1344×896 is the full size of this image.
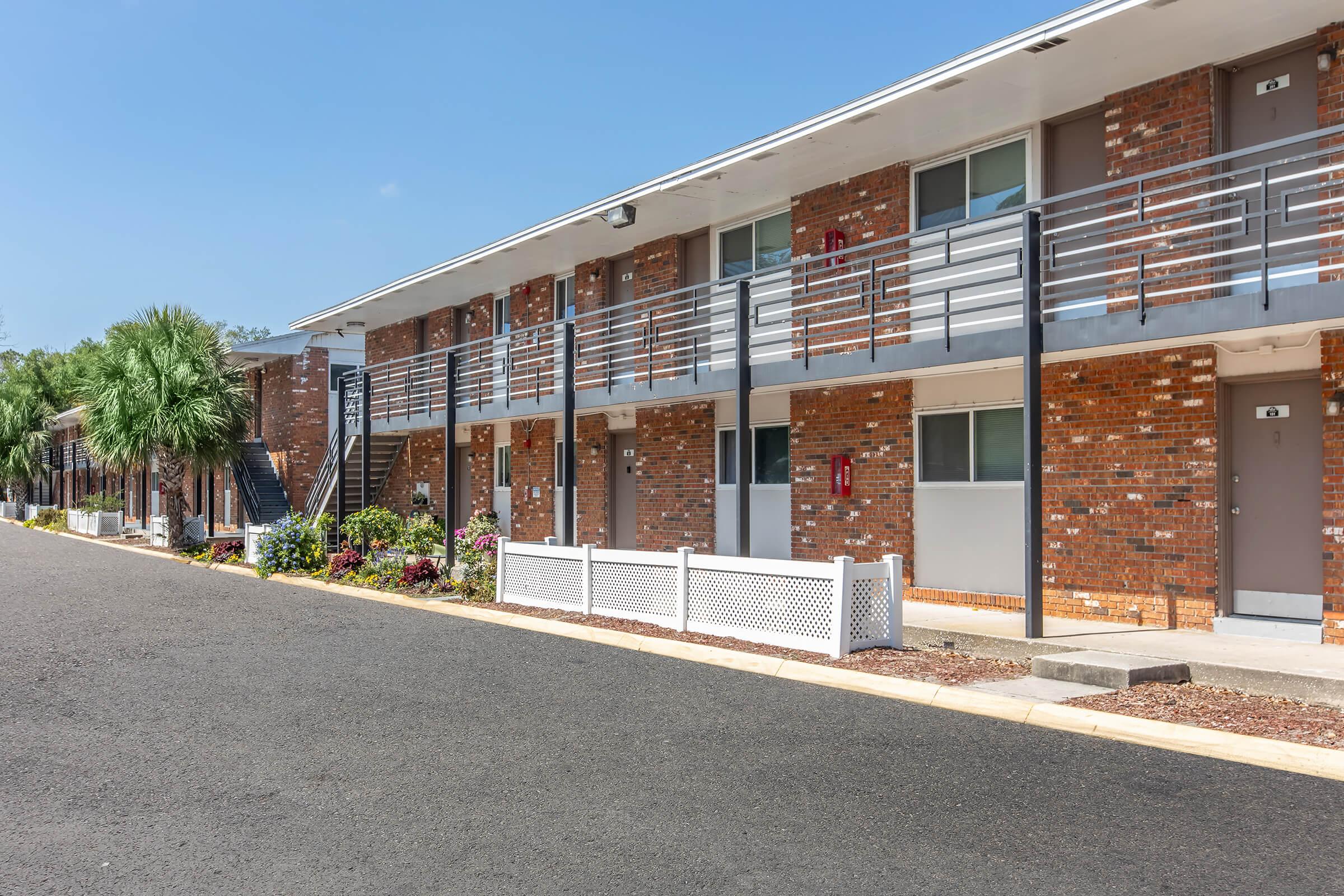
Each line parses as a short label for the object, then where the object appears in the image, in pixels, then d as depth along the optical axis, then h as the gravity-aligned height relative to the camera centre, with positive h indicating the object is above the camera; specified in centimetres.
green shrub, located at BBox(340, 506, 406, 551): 1748 -105
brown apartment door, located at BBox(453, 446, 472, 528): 2330 -51
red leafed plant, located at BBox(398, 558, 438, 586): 1534 -161
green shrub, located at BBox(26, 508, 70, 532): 3687 -214
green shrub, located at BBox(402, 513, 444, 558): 1681 -115
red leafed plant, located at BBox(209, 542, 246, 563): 2106 -183
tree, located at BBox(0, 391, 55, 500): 5031 +143
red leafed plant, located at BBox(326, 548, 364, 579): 1714 -166
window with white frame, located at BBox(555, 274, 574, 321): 1952 +330
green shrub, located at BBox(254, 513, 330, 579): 1830 -152
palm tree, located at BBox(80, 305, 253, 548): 2247 +151
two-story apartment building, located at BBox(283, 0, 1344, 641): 930 +152
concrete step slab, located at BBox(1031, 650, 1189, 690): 761 -154
